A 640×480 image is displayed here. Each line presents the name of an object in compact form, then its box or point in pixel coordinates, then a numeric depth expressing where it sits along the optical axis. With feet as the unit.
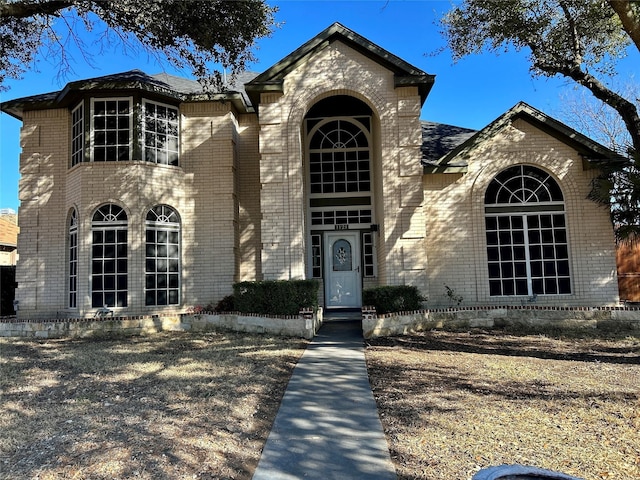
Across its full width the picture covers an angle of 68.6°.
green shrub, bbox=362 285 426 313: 33.81
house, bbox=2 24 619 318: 38.14
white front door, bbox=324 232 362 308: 44.27
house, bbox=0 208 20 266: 74.90
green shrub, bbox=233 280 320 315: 33.30
